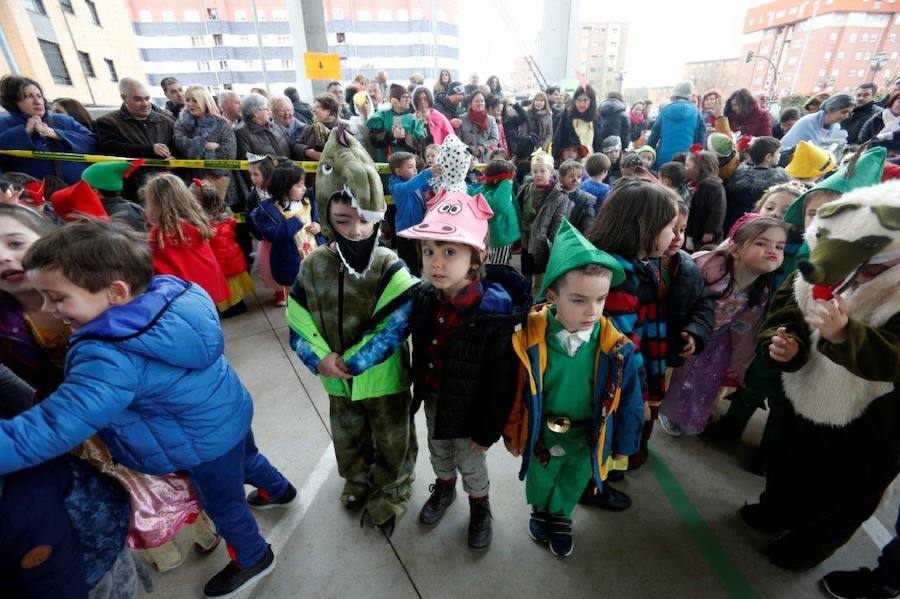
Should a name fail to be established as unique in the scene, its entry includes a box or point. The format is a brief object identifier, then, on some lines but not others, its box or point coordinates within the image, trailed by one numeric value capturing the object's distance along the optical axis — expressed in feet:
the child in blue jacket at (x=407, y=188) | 12.99
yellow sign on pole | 23.24
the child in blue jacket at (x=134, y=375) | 3.84
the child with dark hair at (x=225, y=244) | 13.42
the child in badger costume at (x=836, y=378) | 4.14
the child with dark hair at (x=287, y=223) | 12.33
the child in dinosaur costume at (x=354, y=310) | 5.49
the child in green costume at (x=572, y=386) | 4.99
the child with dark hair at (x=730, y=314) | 6.84
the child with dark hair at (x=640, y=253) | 5.90
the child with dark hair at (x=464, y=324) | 5.16
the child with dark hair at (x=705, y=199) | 12.53
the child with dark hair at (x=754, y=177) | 12.45
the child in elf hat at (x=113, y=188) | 9.45
